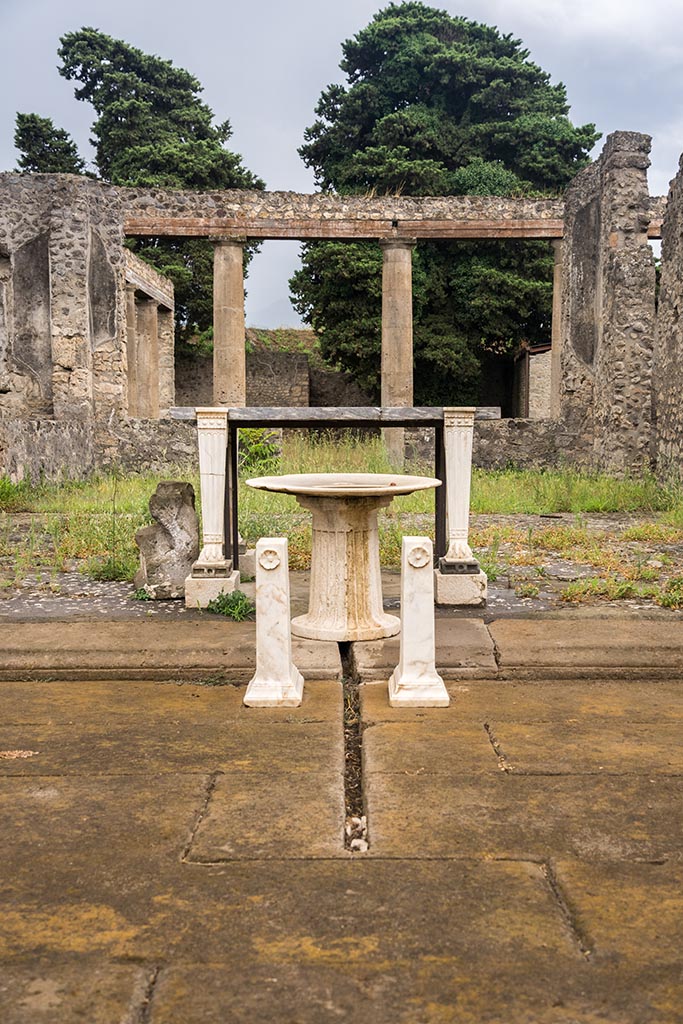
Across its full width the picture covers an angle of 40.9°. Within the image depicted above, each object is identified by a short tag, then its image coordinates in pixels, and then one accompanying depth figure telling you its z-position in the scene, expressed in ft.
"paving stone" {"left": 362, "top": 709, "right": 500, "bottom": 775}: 9.59
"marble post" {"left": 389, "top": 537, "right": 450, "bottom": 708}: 12.09
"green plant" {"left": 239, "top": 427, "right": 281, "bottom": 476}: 42.06
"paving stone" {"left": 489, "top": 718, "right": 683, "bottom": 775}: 9.56
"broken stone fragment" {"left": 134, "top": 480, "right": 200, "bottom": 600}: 18.54
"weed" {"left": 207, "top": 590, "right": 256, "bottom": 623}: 16.65
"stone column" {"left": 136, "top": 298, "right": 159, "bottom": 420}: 63.57
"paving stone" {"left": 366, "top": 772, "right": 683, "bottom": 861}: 7.68
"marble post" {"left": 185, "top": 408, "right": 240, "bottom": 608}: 17.53
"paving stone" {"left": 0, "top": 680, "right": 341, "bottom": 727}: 11.37
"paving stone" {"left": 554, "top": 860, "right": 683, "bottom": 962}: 6.18
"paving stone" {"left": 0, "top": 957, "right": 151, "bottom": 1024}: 5.49
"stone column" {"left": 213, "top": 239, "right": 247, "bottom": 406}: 53.21
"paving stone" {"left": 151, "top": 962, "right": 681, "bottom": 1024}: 5.48
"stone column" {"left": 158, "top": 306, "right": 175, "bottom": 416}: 72.23
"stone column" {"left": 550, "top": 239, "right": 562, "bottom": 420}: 53.93
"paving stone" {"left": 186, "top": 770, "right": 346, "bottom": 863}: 7.68
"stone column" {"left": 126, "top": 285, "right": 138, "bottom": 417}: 56.90
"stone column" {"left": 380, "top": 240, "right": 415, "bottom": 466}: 54.19
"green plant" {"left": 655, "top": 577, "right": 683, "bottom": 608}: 17.30
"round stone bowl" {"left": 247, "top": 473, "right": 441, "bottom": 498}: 14.12
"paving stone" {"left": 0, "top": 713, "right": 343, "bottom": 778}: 9.66
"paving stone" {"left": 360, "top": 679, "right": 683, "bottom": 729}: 11.36
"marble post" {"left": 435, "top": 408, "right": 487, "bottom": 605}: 17.62
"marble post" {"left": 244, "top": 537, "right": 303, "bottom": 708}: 12.00
